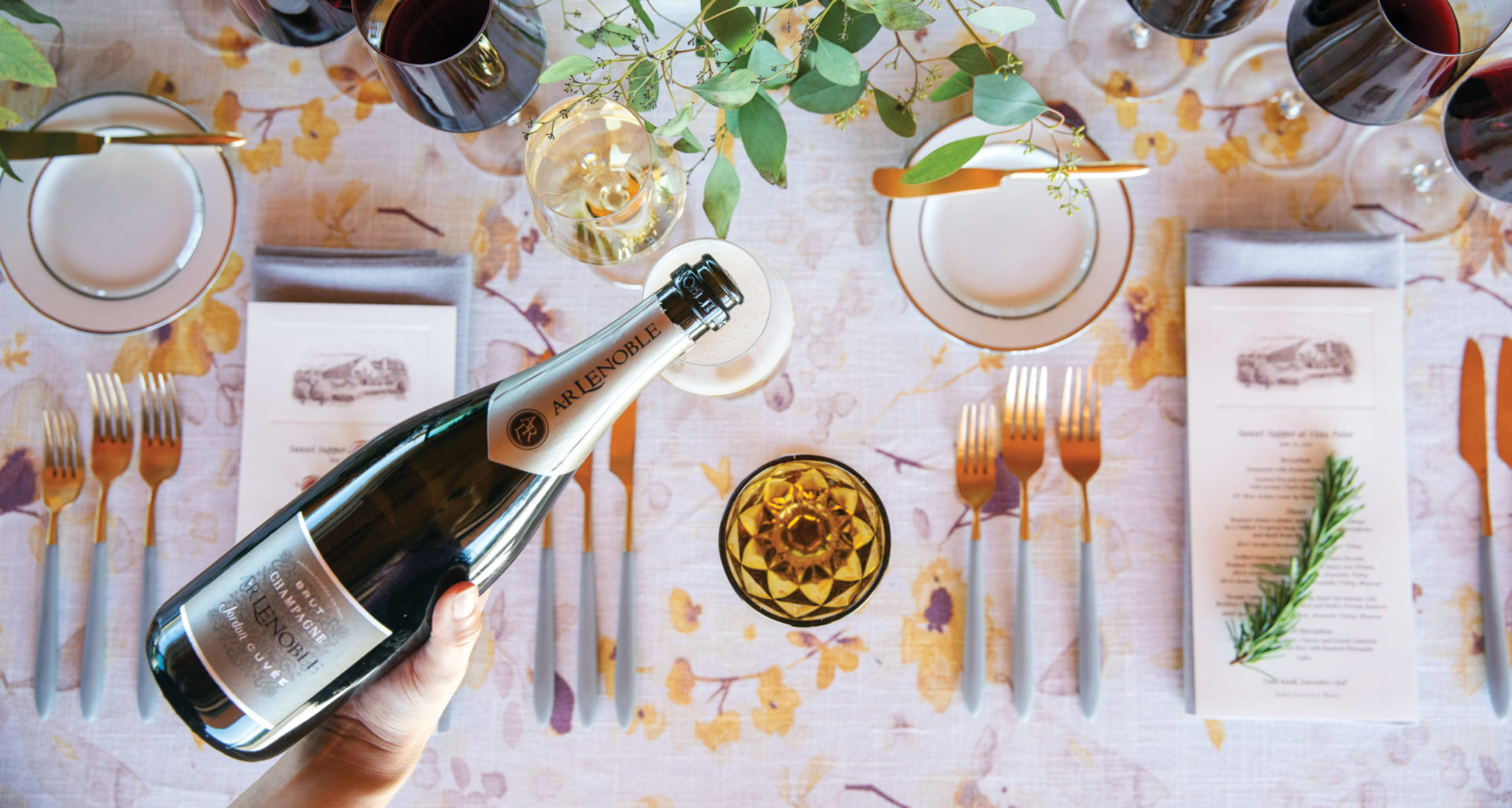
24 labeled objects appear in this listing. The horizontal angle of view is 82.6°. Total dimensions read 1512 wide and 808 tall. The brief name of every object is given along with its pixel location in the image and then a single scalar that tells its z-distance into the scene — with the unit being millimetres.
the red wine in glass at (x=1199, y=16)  686
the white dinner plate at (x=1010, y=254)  783
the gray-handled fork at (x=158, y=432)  819
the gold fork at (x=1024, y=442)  800
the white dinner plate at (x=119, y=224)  795
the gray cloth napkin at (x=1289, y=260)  810
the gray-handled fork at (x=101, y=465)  800
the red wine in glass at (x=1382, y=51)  639
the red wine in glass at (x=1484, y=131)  723
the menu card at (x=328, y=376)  807
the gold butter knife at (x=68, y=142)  758
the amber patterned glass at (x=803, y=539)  759
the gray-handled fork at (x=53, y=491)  804
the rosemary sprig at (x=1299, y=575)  770
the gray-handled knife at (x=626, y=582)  801
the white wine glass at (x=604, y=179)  682
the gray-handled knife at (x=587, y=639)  803
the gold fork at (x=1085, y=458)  798
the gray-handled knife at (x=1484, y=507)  794
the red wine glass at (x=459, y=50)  643
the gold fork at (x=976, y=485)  801
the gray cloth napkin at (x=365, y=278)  817
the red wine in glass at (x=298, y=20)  704
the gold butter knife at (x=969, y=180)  765
